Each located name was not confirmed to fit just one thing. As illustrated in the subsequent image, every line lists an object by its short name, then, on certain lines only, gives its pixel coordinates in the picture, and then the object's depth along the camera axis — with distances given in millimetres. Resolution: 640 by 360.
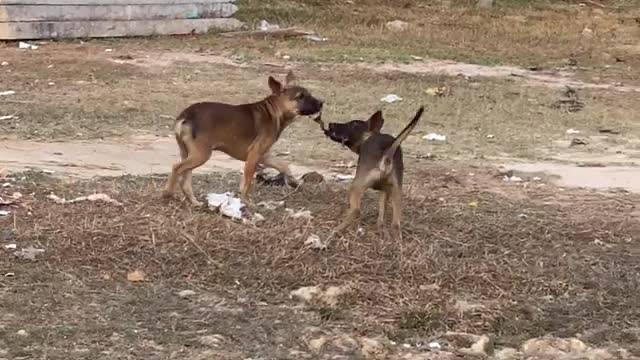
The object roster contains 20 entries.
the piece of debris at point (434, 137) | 20056
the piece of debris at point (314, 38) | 33573
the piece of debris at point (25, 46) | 29982
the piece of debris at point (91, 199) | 13123
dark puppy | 12115
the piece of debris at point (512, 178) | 16655
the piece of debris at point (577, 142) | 20081
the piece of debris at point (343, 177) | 16214
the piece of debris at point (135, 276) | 10669
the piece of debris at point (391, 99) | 24057
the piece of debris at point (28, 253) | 11028
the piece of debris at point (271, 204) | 13592
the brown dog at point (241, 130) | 13539
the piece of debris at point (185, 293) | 10342
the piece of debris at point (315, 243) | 11612
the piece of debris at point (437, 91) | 25019
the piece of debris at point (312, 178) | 15108
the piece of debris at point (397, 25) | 36930
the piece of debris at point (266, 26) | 34636
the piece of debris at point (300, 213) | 12877
